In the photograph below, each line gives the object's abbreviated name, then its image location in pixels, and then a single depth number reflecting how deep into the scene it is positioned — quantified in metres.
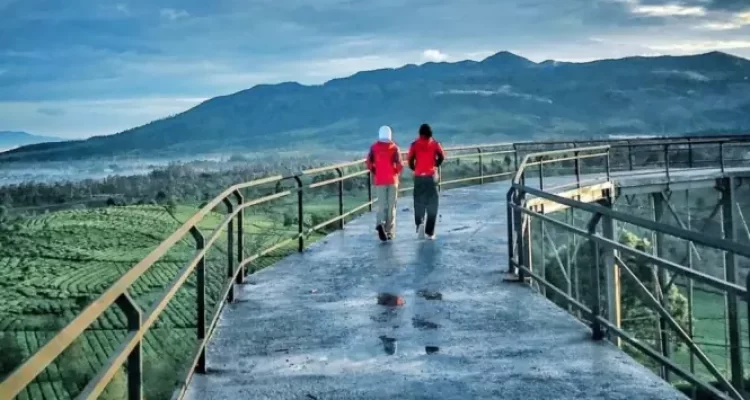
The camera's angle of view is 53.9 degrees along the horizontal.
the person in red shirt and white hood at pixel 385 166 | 10.65
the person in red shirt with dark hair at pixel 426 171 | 10.79
